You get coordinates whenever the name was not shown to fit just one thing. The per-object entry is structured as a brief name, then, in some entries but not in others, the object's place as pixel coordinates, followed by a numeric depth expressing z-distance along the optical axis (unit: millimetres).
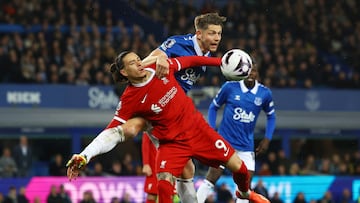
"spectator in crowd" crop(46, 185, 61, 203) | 19547
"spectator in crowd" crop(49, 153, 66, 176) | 21781
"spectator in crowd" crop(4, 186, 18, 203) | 19170
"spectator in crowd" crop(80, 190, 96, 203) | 19922
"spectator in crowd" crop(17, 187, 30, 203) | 19588
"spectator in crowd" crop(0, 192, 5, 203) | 18906
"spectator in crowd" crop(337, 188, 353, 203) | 22822
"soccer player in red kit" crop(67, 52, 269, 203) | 10211
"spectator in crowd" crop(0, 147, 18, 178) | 21391
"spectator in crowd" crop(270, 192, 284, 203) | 21247
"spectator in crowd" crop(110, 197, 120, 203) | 20397
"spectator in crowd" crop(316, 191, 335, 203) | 22234
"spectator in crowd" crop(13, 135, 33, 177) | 21562
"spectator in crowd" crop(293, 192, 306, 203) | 21875
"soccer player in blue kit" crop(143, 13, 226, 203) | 10945
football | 10281
